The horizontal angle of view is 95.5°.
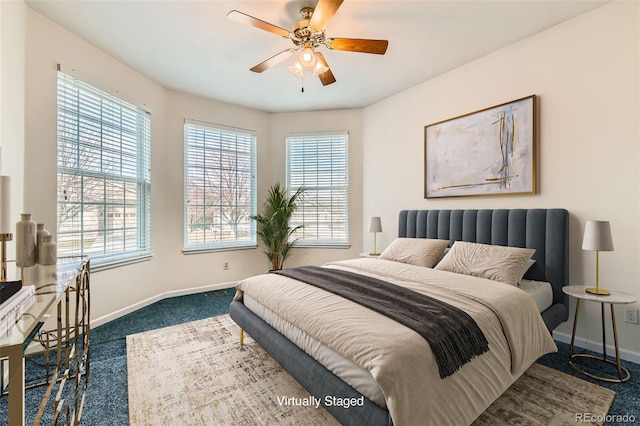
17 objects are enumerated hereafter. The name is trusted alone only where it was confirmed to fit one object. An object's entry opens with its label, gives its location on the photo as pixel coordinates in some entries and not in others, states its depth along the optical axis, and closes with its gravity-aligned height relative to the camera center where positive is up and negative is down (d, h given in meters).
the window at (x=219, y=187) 4.16 +0.40
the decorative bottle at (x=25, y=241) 1.62 -0.16
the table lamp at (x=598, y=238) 2.09 -0.18
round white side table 1.99 -0.77
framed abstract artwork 2.78 +0.66
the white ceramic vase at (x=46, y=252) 1.69 -0.22
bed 1.26 -0.70
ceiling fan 1.99 +1.35
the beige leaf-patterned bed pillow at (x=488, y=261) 2.37 -0.42
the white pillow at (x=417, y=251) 3.00 -0.41
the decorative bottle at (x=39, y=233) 1.71 -0.12
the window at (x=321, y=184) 4.69 +0.48
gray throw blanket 1.38 -0.56
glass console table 0.72 -0.37
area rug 1.67 -1.17
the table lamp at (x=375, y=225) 3.97 -0.16
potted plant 4.44 -0.22
